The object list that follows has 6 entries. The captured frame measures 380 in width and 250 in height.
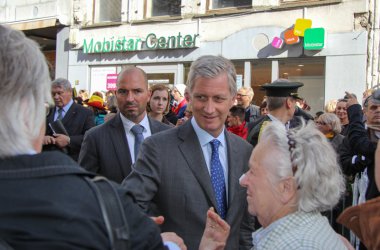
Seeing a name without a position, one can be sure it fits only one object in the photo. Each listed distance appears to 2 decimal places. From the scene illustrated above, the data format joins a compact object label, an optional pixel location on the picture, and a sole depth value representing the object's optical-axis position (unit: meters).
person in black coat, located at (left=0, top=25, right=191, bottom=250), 1.22
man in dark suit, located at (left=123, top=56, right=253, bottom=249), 2.55
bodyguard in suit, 3.62
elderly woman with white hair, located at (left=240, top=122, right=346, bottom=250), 1.97
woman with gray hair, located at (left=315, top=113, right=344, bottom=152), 6.36
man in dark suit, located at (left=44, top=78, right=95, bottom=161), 5.37
